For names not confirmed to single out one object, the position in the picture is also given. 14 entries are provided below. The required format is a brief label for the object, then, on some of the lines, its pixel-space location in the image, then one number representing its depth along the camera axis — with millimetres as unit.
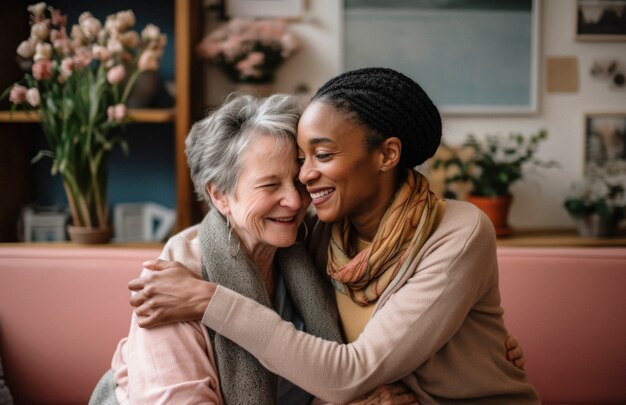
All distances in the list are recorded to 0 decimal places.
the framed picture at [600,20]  2801
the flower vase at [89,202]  2354
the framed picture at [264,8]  2795
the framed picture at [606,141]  2846
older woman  1286
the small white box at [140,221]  2883
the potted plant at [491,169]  2619
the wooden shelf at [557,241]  2584
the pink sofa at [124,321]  1854
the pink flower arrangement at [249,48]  2619
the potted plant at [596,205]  2598
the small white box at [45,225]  2600
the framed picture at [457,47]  2811
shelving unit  2479
